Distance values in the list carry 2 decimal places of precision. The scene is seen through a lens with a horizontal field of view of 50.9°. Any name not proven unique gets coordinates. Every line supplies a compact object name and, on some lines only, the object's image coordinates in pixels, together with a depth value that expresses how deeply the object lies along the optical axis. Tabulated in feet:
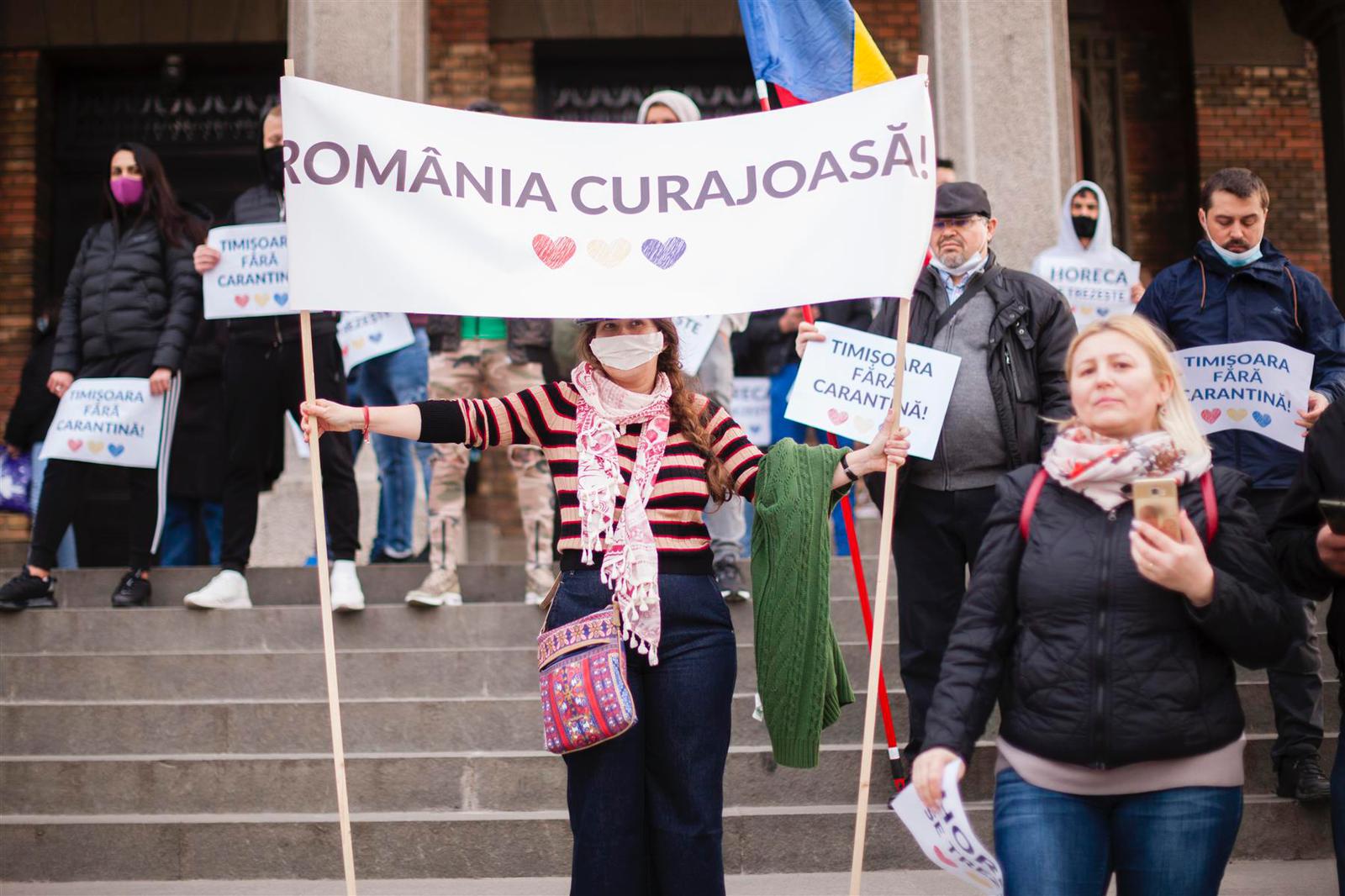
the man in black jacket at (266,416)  22.02
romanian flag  15.99
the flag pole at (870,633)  16.51
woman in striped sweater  11.82
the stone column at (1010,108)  28.02
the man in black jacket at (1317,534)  10.72
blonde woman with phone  9.35
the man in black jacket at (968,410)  16.84
